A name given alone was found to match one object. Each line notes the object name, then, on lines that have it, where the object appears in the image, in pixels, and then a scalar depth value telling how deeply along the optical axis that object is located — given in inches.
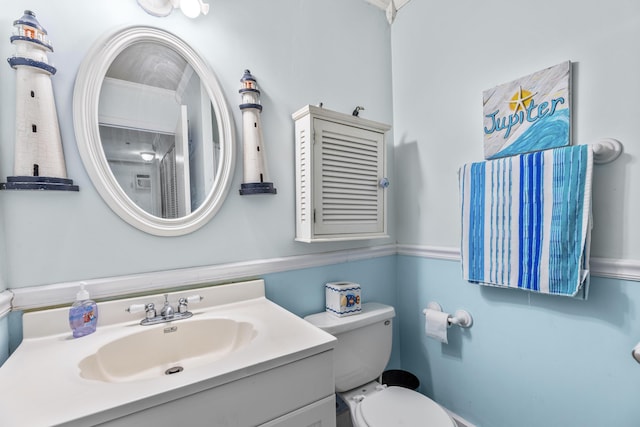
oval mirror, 36.7
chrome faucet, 37.1
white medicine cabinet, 48.9
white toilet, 42.1
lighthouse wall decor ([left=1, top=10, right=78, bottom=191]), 31.5
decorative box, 51.2
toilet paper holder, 52.7
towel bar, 36.6
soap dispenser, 33.0
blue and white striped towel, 37.7
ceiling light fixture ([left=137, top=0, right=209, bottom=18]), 39.7
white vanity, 22.1
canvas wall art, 40.6
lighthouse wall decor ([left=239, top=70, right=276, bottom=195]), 45.5
